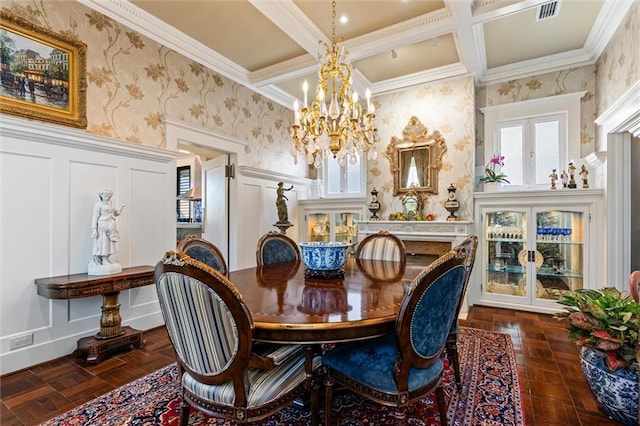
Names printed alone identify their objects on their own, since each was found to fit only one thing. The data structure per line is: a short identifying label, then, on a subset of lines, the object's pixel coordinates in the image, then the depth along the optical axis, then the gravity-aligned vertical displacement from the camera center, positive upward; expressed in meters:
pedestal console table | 2.35 -0.62
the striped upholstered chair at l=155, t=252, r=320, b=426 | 1.21 -0.56
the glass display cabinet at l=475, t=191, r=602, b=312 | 3.63 -0.44
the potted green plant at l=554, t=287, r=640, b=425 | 1.73 -0.76
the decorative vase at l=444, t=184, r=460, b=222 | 4.09 +0.12
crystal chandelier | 2.43 +0.67
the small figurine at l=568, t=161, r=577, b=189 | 3.69 +0.45
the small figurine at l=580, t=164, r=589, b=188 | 3.68 +0.44
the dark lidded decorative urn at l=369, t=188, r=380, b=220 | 4.69 +0.11
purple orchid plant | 4.09 +0.56
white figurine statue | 2.64 -0.19
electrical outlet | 2.35 -0.97
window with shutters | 6.80 +0.53
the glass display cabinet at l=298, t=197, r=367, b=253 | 4.93 -0.09
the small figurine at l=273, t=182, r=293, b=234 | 4.68 +0.03
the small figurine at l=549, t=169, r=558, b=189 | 3.81 +0.43
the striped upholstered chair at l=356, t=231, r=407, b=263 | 2.96 -0.34
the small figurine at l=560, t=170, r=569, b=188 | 3.79 +0.43
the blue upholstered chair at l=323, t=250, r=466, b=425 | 1.36 -0.68
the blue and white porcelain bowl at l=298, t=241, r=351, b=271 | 2.21 -0.30
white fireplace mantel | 3.95 -0.21
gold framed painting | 2.33 +1.10
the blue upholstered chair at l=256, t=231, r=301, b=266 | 2.94 -0.35
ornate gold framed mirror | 4.36 +0.78
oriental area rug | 1.79 -1.17
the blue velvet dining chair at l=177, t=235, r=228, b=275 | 2.34 -0.29
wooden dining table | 1.33 -0.45
